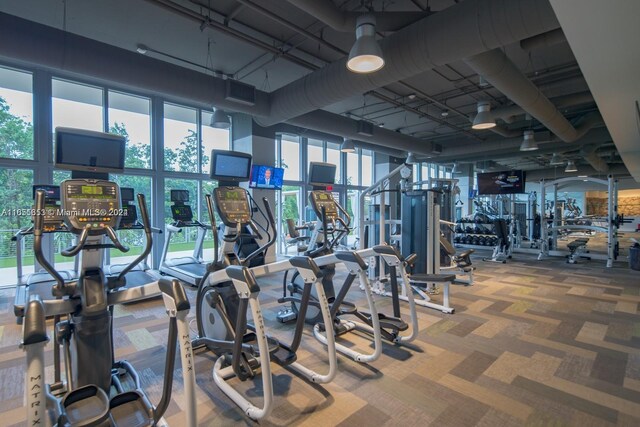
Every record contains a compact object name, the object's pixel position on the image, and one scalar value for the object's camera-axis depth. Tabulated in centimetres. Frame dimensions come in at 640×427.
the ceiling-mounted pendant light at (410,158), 1070
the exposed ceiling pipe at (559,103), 676
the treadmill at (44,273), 414
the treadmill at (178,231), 566
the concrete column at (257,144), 744
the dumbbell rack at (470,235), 889
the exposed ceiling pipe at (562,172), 1623
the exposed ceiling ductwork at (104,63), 353
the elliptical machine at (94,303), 167
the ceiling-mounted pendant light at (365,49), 325
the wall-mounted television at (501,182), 920
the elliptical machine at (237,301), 198
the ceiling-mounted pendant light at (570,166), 1332
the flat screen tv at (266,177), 729
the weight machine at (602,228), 742
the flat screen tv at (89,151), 214
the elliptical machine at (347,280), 263
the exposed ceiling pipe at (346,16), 331
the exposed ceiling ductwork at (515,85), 430
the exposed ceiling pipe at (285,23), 378
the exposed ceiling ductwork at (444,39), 310
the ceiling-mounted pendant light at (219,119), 622
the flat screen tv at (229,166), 289
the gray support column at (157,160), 673
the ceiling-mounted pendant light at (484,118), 621
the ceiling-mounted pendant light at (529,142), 793
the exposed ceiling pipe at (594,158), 1059
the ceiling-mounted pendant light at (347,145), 841
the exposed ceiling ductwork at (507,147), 924
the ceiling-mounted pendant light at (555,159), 1135
